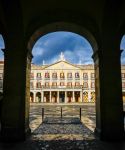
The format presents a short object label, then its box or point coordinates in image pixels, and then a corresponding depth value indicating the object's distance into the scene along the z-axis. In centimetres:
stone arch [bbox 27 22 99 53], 448
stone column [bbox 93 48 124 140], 391
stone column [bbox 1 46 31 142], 384
